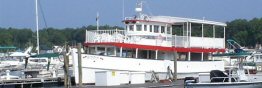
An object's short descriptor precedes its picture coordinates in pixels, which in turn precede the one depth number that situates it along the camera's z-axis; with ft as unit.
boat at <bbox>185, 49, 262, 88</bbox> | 105.91
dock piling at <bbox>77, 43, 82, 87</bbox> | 117.91
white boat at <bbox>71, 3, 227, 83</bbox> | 138.31
